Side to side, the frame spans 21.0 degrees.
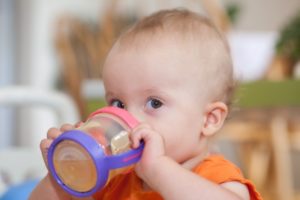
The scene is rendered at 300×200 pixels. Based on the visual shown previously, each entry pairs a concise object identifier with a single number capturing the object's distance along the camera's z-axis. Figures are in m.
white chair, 1.34
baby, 0.85
